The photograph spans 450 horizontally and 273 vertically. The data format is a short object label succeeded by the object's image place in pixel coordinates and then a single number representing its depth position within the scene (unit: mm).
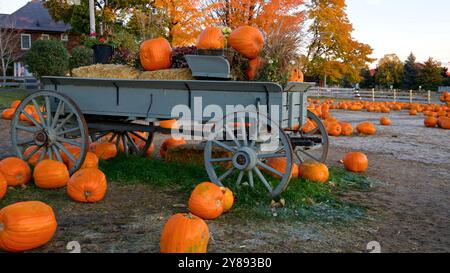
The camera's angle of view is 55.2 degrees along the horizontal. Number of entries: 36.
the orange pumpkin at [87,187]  4570
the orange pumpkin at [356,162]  6551
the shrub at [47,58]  23172
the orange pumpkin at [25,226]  3230
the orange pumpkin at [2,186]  4500
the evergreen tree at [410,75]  55359
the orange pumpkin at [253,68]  5020
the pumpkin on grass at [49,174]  5043
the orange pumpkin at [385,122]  13906
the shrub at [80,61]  7680
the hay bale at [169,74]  5285
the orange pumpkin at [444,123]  13320
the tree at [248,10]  20031
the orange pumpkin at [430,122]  13679
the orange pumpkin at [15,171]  5051
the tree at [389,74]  57875
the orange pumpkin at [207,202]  4051
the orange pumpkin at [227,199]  4250
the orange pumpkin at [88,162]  5621
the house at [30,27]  45750
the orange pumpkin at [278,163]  5301
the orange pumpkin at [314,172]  5555
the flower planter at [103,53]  6578
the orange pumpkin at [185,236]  3068
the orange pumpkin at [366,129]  11344
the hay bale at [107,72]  5664
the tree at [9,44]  40991
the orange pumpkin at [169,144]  7079
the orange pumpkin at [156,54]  5512
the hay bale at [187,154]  6543
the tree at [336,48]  33375
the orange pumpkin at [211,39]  5035
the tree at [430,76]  52084
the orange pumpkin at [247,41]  5016
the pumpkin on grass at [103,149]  6578
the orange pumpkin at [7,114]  12516
